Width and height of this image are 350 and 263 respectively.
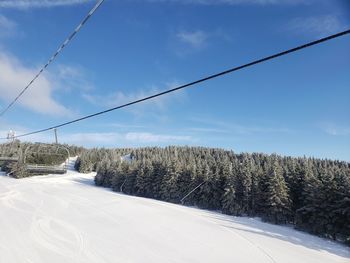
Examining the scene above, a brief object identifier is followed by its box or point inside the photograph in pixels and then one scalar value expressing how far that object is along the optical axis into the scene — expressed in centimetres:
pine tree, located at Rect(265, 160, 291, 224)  4906
